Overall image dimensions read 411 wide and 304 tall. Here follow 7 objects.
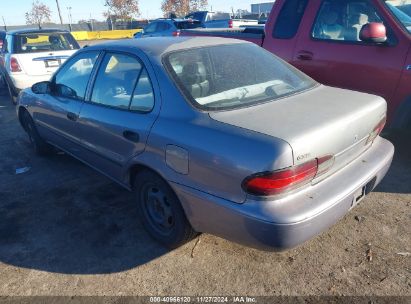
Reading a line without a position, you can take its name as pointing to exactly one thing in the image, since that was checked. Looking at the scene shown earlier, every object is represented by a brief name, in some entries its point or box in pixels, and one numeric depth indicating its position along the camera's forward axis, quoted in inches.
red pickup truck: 153.9
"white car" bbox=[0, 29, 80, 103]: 315.6
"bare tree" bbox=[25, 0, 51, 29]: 2792.8
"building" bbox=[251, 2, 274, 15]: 2101.9
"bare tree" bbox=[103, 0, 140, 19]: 2298.2
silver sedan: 87.7
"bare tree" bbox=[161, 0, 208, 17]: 2353.6
